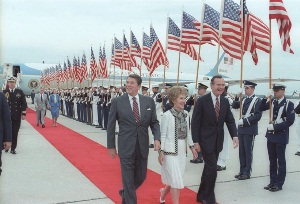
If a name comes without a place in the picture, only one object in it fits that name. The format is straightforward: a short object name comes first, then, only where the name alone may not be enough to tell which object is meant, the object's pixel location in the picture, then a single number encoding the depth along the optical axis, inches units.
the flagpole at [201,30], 391.8
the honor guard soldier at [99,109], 604.1
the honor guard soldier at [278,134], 219.1
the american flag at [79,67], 873.0
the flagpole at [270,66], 252.7
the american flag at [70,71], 1017.7
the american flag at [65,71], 1110.7
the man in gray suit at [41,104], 603.5
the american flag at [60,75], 1170.3
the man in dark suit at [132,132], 165.8
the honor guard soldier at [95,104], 641.0
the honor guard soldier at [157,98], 405.4
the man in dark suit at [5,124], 185.3
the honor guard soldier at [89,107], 669.9
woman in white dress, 170.9
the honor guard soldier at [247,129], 246.5
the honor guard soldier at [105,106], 561.9
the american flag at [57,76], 1227.1
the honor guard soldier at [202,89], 295.1
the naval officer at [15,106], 341.1
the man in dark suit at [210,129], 187.6
